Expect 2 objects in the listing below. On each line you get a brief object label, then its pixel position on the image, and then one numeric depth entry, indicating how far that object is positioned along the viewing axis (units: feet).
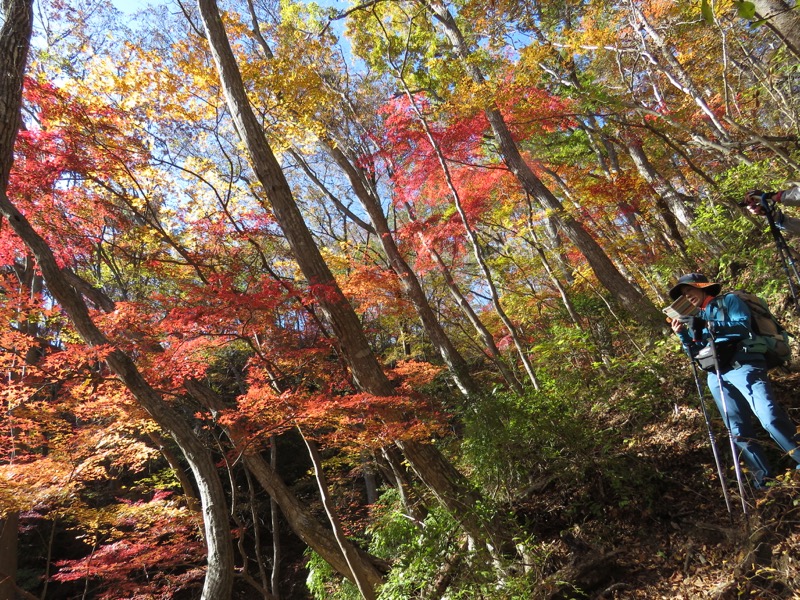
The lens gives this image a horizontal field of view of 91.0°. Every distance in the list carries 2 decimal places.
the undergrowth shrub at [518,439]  13.46
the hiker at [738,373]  8.52
